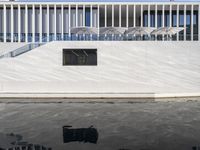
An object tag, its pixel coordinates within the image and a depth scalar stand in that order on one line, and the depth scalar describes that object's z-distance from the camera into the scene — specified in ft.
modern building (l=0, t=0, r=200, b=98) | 106.42
